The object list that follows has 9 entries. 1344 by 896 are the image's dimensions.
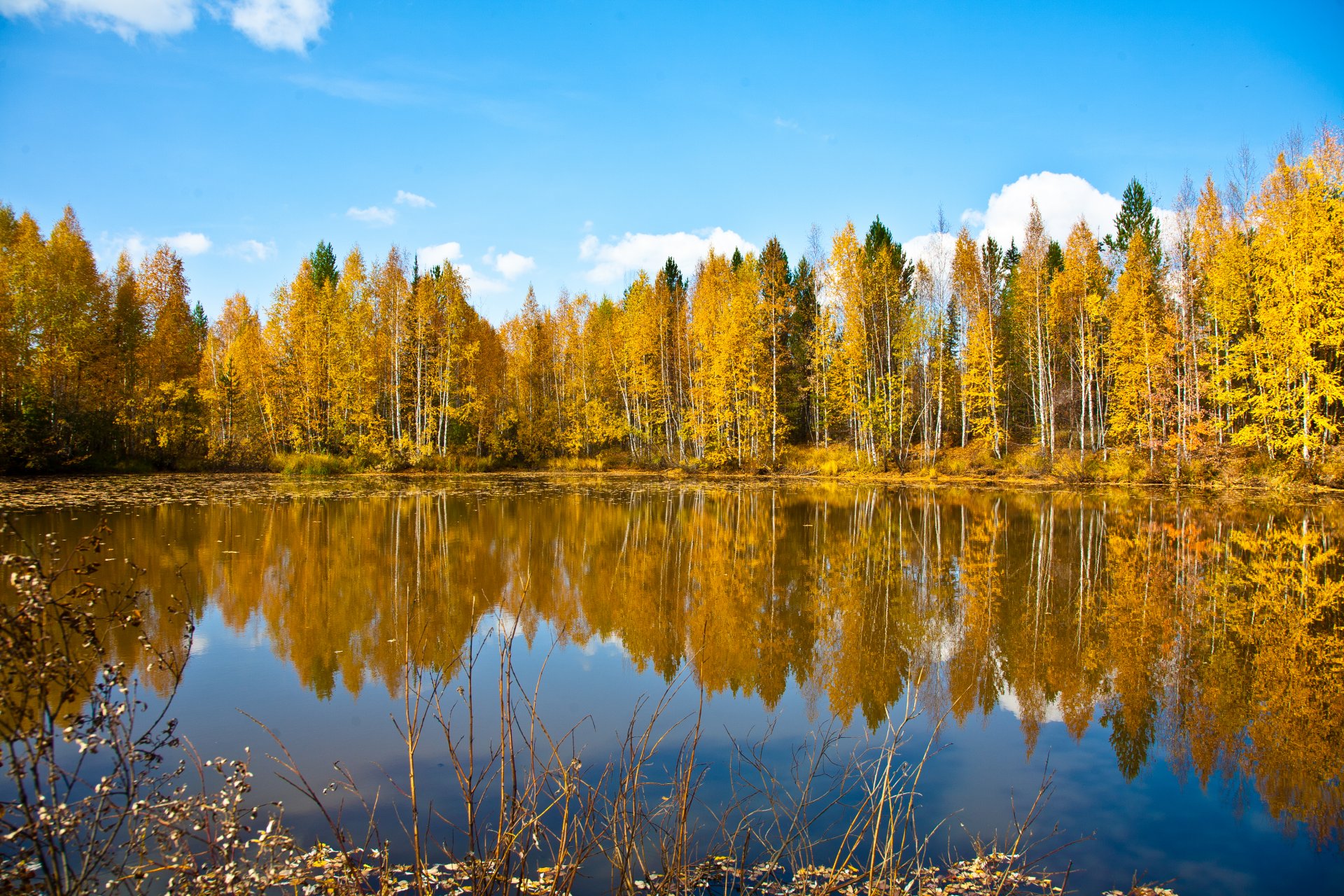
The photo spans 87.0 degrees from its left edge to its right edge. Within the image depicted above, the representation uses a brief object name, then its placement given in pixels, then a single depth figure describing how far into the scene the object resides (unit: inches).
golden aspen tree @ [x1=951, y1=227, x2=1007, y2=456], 1332.4
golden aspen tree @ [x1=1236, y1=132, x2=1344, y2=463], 954.7
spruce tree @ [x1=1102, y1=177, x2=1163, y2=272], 1528.1
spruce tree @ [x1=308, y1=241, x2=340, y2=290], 1888.5
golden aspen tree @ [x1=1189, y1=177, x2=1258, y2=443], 1086.4
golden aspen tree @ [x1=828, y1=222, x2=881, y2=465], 1321.4
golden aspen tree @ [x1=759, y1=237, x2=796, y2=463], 1421.0
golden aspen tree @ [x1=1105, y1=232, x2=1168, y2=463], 1163.9
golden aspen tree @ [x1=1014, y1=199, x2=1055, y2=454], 1268.5
